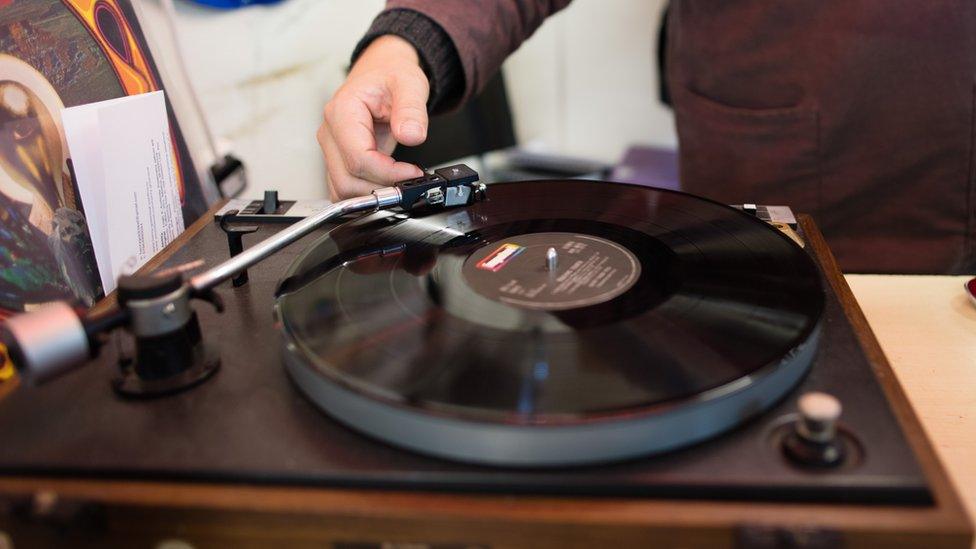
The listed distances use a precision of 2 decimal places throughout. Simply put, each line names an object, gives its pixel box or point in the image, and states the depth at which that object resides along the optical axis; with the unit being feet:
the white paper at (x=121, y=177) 2.67
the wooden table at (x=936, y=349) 2.13
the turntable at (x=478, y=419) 1.57
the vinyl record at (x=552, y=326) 1.63
